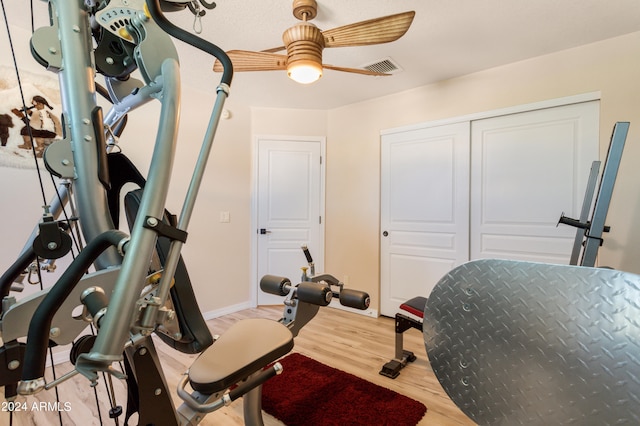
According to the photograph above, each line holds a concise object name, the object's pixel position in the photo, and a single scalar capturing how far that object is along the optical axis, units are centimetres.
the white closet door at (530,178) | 241
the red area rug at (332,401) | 167
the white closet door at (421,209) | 294
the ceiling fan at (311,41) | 156
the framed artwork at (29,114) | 210
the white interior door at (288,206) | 375
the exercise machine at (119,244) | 57
